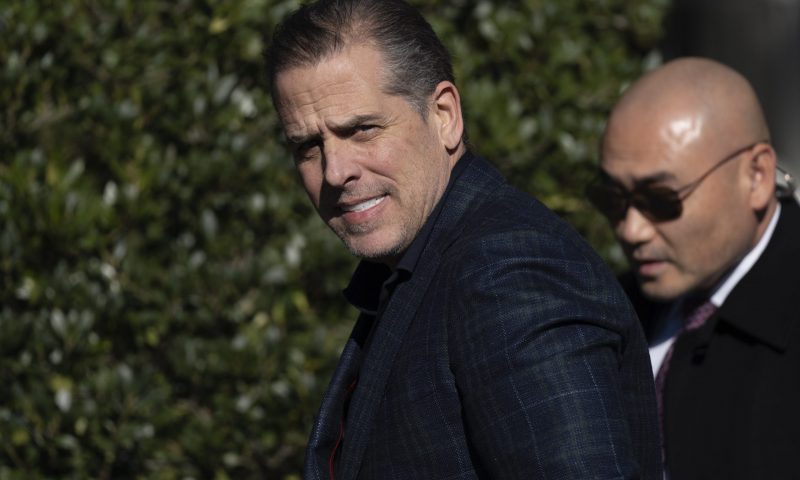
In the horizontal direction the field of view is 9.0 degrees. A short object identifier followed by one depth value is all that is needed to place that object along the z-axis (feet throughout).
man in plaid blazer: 15.19
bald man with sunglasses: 16.96
